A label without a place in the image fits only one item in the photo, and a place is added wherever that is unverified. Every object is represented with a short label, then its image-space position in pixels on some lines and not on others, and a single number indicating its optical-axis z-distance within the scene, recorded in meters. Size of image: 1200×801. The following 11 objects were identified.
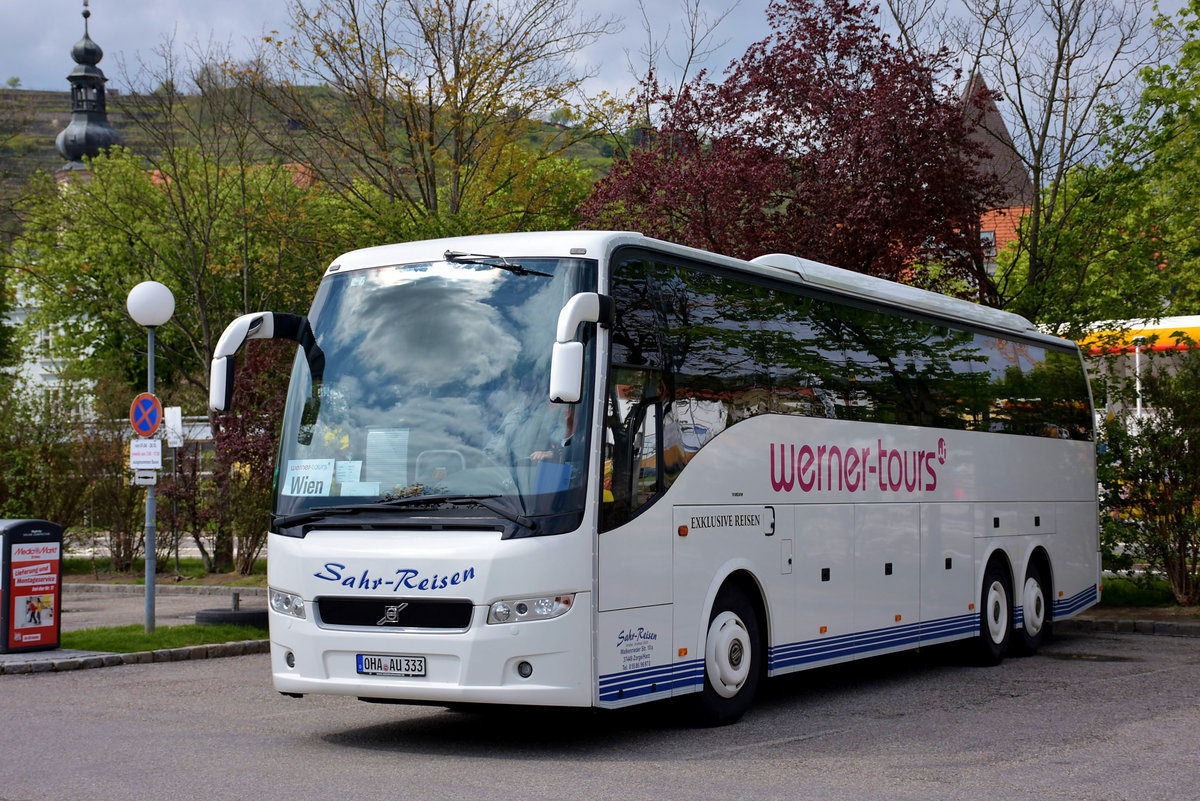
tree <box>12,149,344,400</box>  28.00
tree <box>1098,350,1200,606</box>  18.81
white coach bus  9.04
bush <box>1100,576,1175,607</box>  20.23
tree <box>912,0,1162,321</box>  20.94
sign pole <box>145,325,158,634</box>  16.89
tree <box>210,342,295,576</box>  25.58
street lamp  16.81
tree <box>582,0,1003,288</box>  19.73
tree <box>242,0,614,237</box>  24.84
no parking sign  16.88
